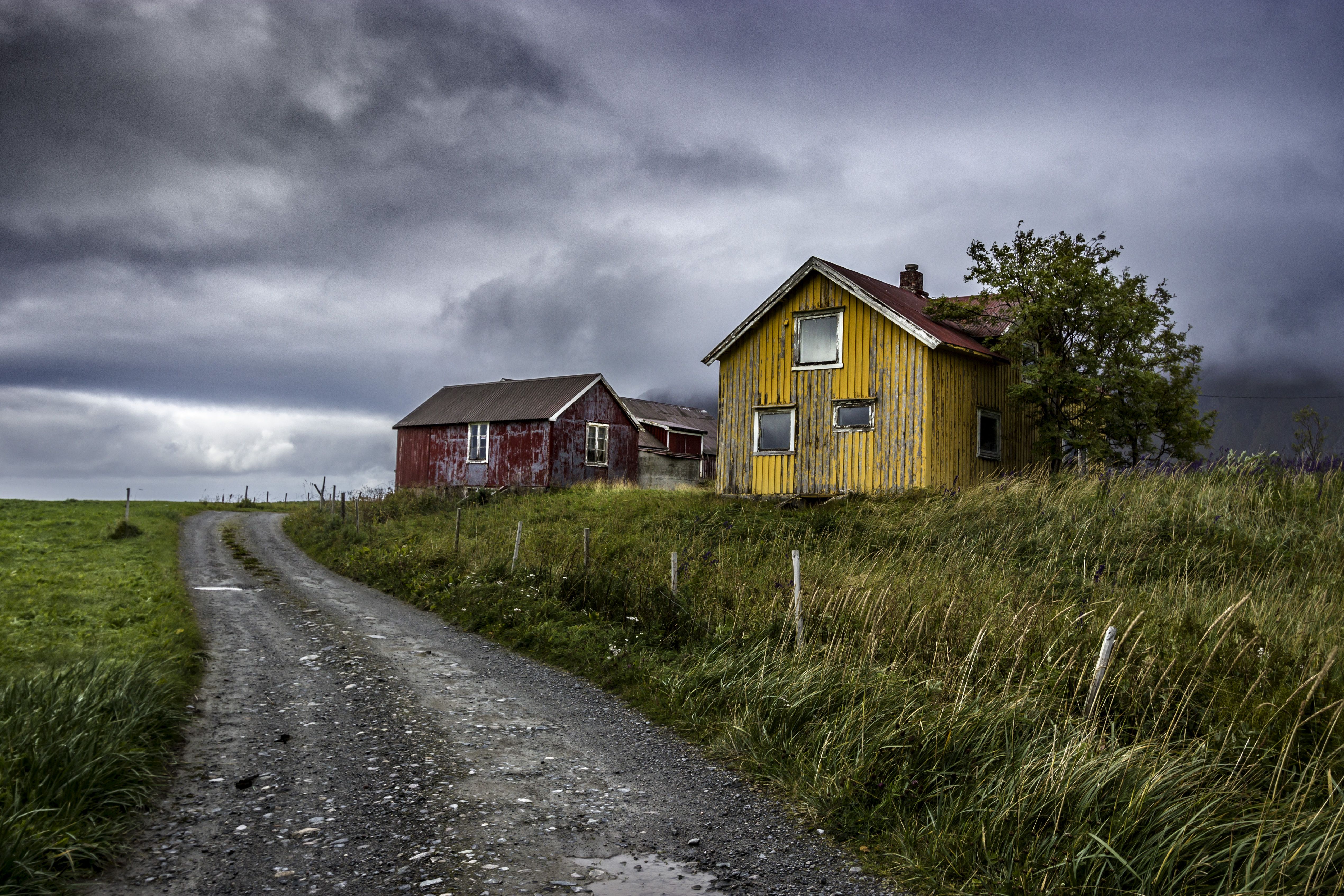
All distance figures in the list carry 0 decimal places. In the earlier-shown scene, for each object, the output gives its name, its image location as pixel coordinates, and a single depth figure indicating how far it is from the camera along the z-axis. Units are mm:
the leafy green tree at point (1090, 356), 21422
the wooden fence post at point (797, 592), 8977
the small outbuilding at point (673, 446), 41969
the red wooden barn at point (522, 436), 36312
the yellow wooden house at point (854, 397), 21344
